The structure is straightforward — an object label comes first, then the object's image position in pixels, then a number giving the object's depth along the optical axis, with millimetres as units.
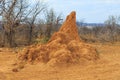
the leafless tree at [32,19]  22027
